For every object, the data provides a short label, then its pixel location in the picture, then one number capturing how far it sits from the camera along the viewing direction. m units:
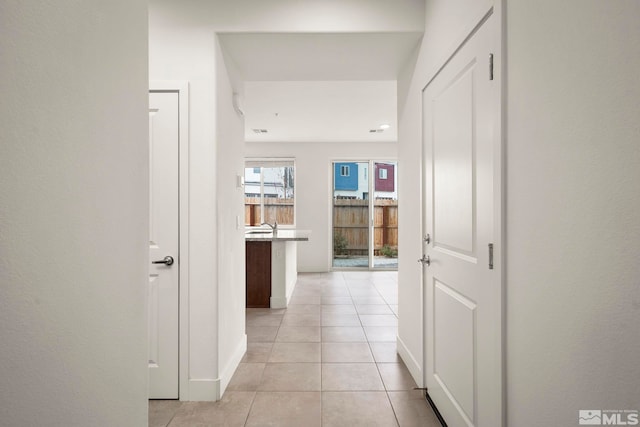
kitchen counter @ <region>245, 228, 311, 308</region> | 4.50
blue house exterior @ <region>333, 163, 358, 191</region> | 7.42
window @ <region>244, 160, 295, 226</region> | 7.29
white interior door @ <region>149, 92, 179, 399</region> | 2.27
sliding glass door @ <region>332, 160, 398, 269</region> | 7.37
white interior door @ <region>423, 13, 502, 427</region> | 1.41
